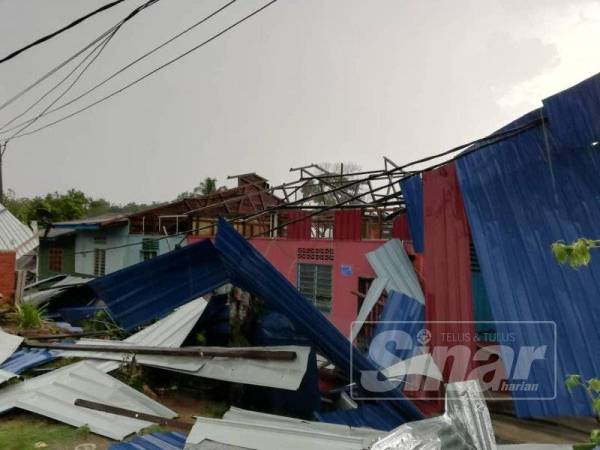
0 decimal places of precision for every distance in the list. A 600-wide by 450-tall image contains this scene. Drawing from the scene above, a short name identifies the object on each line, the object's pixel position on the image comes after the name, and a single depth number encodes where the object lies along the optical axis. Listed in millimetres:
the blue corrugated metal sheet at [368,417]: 4012
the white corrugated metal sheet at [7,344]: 5776
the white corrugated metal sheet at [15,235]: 13828
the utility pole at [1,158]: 17552
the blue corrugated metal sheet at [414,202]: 5505
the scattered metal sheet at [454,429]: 2084
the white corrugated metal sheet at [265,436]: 3078
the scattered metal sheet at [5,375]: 4791
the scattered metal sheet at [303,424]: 3404
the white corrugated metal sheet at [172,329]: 6031
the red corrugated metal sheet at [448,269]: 4836
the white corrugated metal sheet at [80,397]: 4105
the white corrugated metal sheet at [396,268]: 6027
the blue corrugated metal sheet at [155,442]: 3490
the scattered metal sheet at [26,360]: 5398
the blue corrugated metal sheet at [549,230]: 3697
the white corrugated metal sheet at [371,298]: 6824
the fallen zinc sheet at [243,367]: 4059
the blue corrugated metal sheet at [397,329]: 5406
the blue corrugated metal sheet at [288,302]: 3908
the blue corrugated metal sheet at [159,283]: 5473
